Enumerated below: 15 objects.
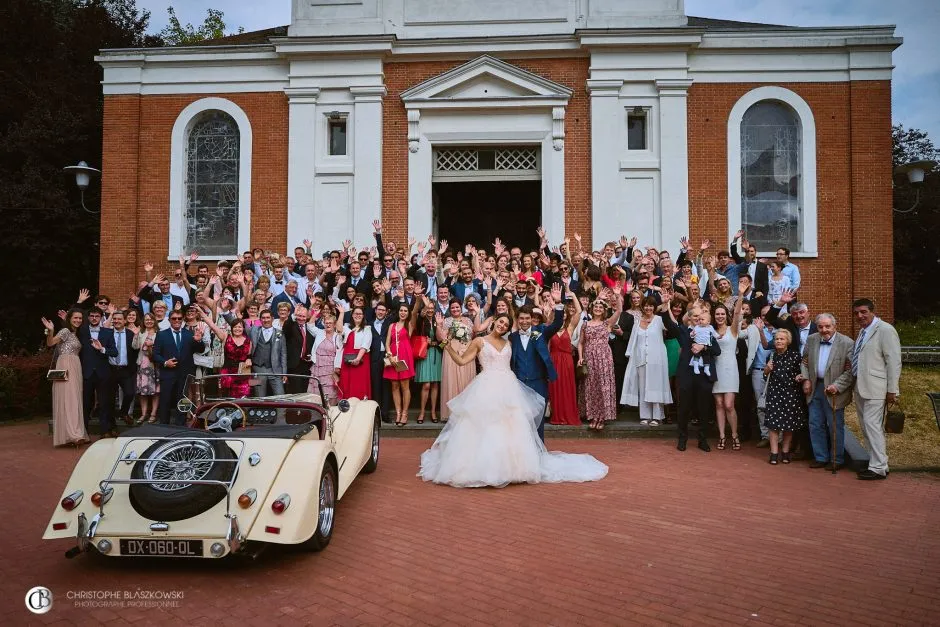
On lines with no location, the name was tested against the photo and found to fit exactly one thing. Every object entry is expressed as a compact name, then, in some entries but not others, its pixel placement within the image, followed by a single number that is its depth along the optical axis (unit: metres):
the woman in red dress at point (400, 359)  10.45
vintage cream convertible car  4.63
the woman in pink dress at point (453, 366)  10.30
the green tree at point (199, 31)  39.39
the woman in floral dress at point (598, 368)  10.03
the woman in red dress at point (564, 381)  10.27
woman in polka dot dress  8.55
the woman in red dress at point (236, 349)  10.20
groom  8.83
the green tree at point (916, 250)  29.05
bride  7.23
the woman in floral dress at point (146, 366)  10.53
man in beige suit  7.79
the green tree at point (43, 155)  19.73
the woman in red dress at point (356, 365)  10.53
